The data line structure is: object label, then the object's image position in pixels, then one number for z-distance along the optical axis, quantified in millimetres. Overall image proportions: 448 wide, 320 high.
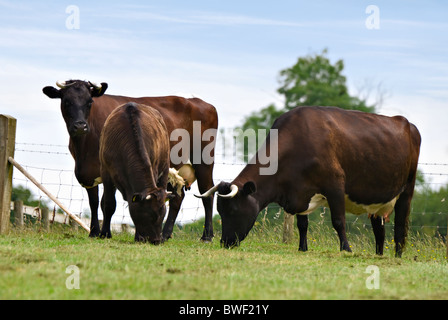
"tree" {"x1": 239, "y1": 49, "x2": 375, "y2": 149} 47969
